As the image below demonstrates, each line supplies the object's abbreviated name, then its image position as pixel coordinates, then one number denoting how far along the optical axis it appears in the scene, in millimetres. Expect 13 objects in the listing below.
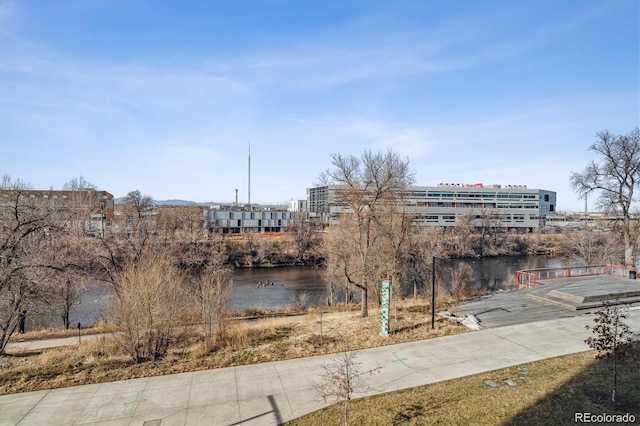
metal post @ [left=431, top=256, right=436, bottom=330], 16162
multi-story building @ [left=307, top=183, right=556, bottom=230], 87562
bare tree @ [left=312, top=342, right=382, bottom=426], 10703
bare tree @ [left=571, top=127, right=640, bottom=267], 26594
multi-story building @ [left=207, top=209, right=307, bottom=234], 77250
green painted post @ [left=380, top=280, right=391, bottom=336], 15234
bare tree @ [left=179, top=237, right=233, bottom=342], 15758
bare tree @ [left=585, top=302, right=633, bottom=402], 9891
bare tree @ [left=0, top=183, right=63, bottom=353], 13359
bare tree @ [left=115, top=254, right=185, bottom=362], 13555
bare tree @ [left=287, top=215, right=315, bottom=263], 59219
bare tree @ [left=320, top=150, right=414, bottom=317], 20266
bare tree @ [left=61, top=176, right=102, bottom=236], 34812
